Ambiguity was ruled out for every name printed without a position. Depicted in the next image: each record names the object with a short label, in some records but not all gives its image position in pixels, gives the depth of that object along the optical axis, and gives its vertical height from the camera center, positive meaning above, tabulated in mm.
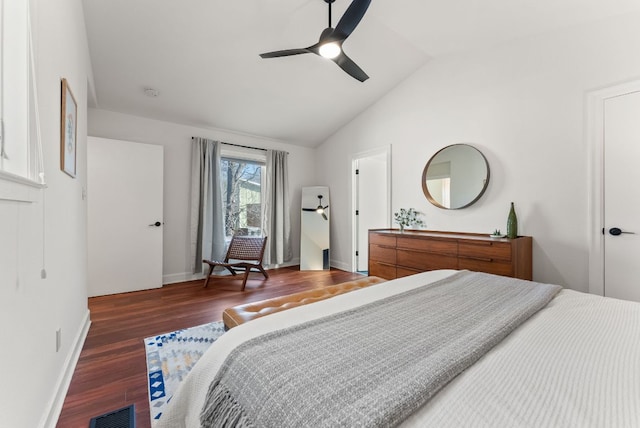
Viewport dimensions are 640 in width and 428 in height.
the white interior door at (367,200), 4602 +226
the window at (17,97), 896 +427
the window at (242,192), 4516 +350
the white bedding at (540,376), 580 -437
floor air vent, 1333 -1058
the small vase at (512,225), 2668 -125
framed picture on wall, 1597 +539
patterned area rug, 1542 -1027
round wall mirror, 3033 +430
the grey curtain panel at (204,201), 3988 +174
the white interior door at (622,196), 2178 +135
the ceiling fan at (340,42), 1803 +1302
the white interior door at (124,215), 3225 -32
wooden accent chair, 4043 -587
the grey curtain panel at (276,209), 4719 +63
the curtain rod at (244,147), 4338 +1118
